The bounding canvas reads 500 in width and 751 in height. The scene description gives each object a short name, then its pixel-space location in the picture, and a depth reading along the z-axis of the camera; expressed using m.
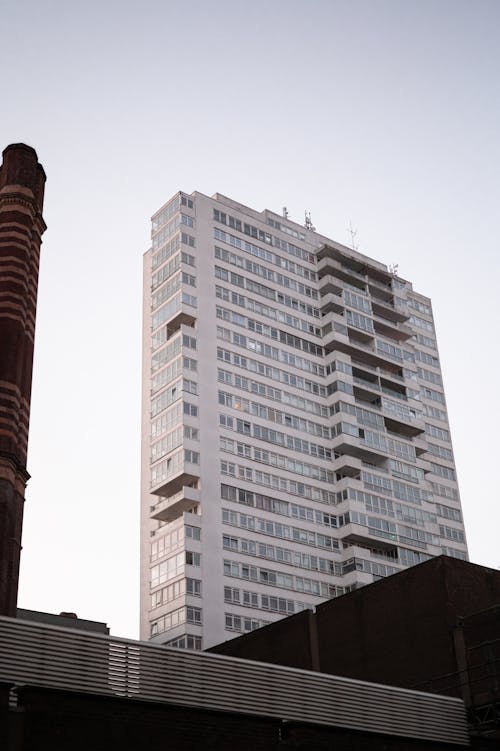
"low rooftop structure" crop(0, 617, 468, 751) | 22.30
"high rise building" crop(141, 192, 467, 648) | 79.31
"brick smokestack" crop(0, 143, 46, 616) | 33.06
